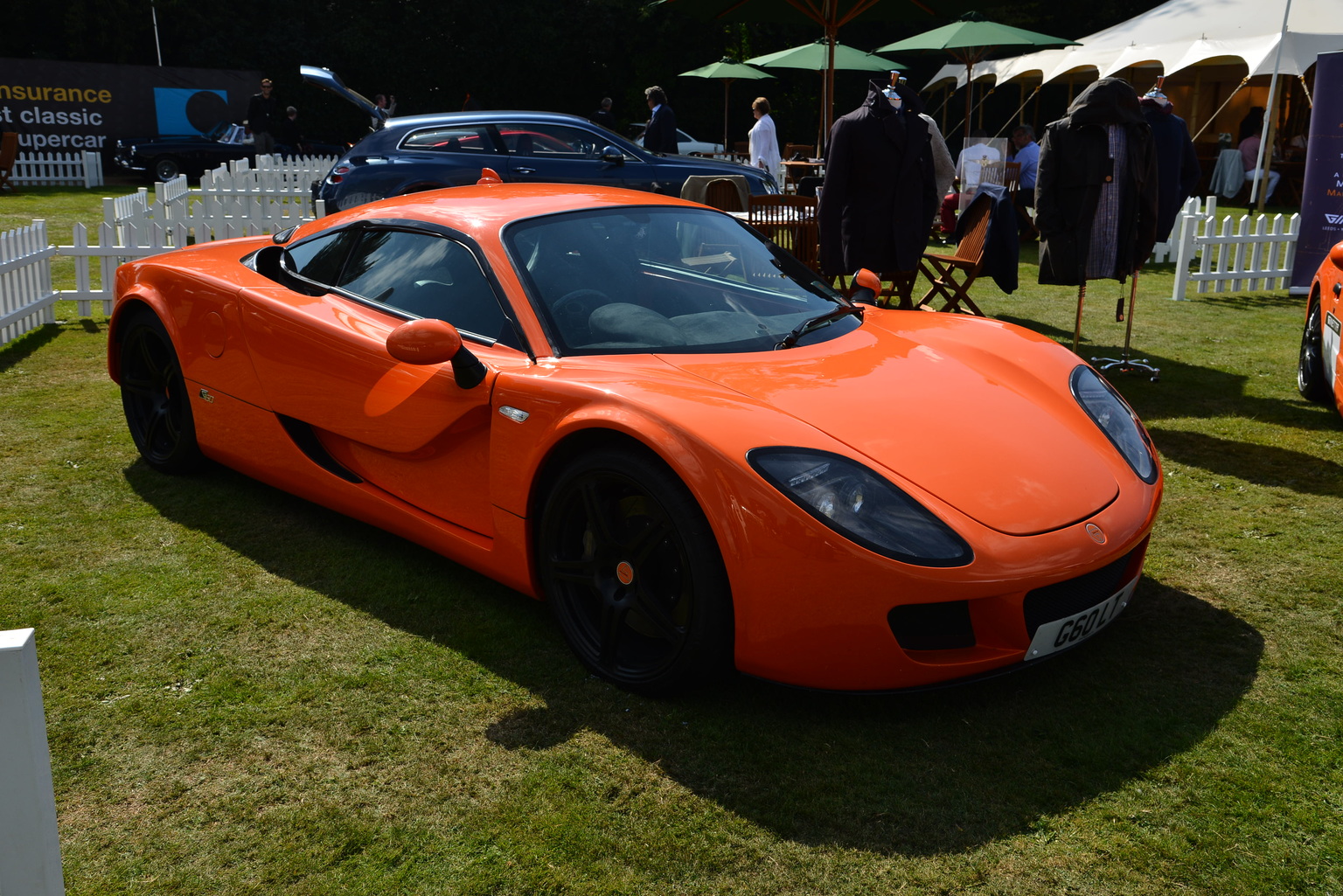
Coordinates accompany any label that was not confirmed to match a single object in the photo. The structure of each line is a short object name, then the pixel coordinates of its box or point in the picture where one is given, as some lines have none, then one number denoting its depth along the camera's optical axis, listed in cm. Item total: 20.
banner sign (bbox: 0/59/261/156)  2370
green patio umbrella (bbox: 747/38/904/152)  1934
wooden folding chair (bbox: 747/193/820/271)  820
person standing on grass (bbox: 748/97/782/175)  1370
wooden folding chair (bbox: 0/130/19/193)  2011
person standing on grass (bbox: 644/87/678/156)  1432
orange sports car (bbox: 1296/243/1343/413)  547
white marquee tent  1700
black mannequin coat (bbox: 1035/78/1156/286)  618
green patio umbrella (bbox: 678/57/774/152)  2233
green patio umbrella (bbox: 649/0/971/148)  1177
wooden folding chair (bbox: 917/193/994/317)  752
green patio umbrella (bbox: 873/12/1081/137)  1681
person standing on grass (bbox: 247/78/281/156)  1967
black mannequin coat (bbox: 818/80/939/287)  655
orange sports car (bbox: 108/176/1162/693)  268
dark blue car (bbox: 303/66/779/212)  1038
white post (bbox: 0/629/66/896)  120
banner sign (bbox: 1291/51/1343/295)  938
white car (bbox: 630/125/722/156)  2551
